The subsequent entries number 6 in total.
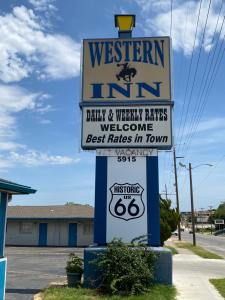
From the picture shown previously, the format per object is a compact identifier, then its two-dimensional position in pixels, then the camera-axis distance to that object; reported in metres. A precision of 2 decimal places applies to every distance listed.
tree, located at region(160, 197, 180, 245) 28.74
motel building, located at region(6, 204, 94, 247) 40.09
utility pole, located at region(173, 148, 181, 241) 53.91
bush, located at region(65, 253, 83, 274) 12.76
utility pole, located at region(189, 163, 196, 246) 47.09
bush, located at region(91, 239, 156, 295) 11.41
